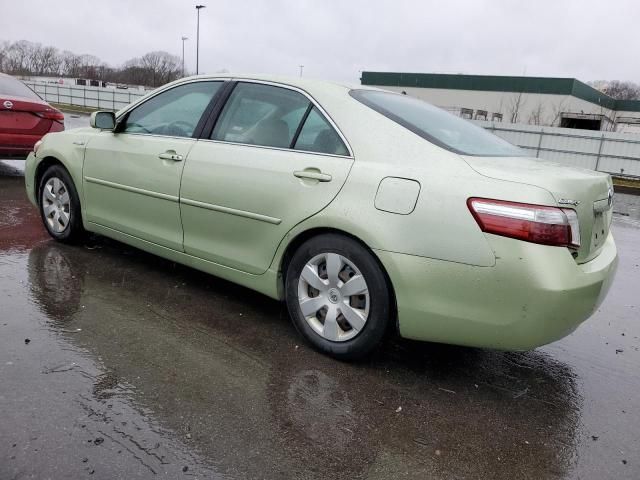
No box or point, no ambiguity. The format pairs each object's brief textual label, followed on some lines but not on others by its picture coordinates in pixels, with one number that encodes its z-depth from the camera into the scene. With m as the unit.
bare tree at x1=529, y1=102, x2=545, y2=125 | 45.75
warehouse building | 47.66
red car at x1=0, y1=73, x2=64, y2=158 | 7.52
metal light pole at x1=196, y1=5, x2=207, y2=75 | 44.81
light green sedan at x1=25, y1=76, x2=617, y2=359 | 2.58
